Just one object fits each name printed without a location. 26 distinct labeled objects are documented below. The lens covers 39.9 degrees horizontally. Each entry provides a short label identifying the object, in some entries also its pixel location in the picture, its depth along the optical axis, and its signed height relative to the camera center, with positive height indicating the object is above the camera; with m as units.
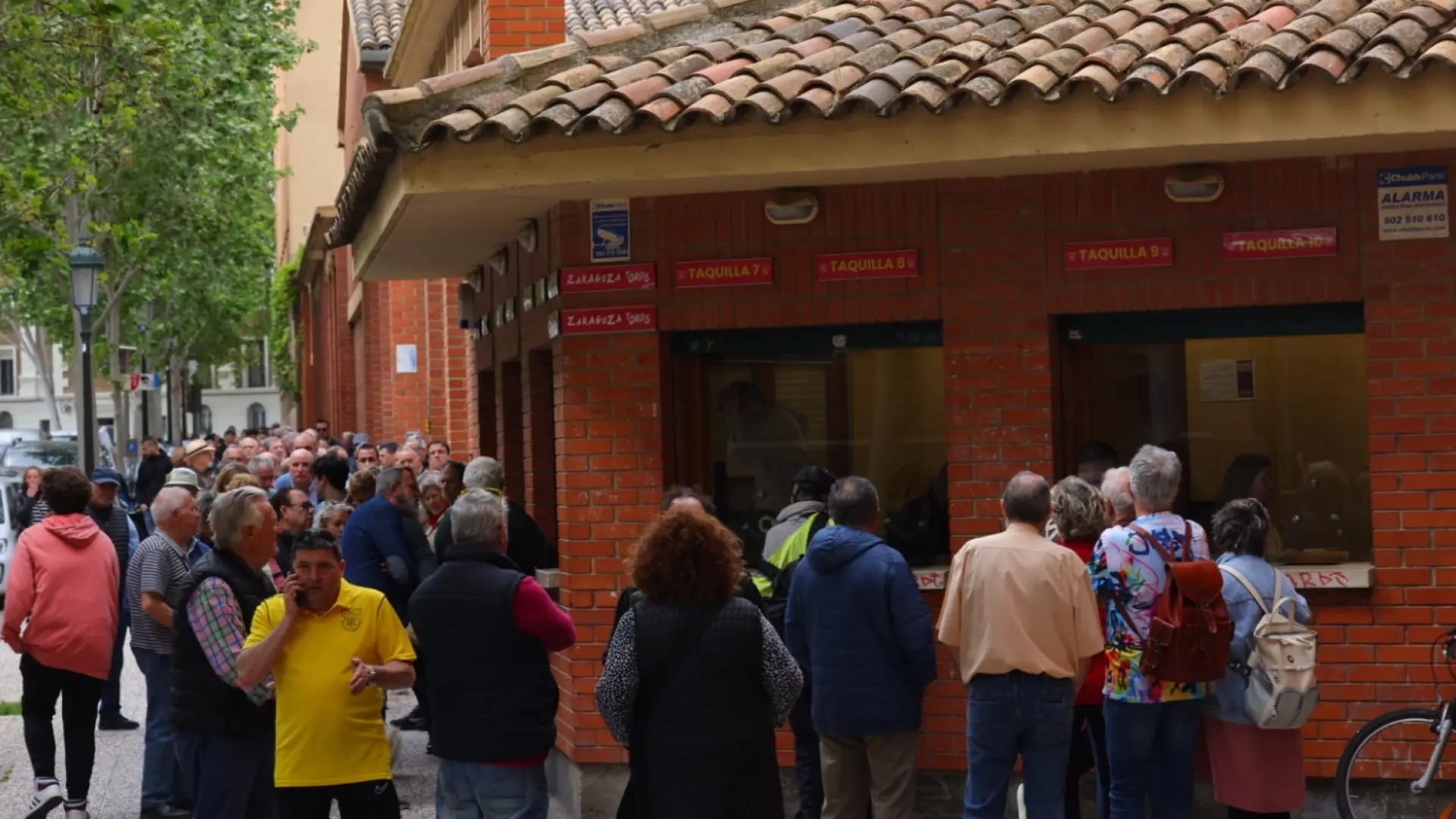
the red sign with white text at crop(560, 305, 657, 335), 9.96 +0.56
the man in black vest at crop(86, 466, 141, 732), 12.95 -0.49
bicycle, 8.72 -1.58
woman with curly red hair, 6.09 -0.77
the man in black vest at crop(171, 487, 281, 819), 7.61 -0.83
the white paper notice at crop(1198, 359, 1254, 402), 9.59 +0.17
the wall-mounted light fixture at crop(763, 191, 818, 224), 9.68 +1.06
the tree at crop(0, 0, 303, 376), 16.09 +4.16
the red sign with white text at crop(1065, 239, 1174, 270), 9.31 +0.77
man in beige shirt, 7.73 -0.87
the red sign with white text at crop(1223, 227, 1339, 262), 9.08 +0.77
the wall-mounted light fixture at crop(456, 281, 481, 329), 15.30 +1.02
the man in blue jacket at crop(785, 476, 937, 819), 8.22 -0.88
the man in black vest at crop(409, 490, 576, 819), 7.09 -0.80
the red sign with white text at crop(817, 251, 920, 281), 9.66 +0.77
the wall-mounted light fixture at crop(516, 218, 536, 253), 11.03 +1.10
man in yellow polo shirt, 6.95 -0.81
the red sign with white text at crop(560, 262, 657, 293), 9.95 +0.77
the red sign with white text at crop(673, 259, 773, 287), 9.85 +0.77
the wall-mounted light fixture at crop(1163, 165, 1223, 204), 9.13 +1.06
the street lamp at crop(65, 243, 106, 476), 22.34 +1.79
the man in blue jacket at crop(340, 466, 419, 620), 11.52 -0.63
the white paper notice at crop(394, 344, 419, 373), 23.78 +0.95
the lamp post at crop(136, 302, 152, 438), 50.34 +3.04
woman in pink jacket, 10.18 -0.90
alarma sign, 8.88 +0.93
